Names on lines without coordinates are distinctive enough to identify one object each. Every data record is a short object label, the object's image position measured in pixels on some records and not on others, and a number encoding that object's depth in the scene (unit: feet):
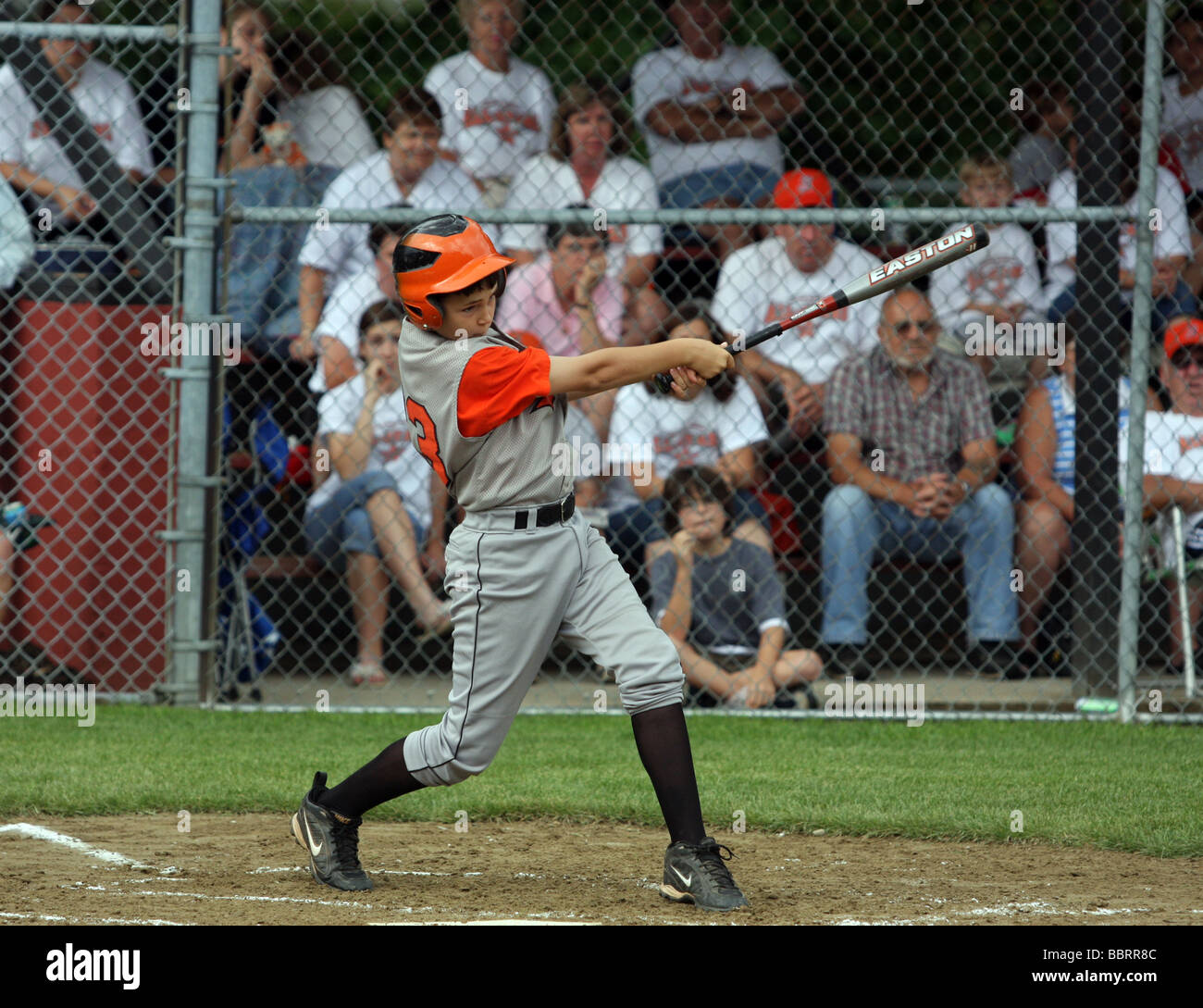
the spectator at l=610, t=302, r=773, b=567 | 41.50
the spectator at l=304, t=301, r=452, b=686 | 41.34
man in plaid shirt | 41.04
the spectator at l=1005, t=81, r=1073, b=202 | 48.29
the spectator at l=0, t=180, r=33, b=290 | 41.47
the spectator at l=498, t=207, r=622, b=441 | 43.06
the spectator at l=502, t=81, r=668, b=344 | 44.24
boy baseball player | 22.59
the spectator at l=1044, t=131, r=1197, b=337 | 45.37
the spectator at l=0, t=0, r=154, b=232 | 43.01
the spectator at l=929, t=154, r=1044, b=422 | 45.14
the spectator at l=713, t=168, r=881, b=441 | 43.86
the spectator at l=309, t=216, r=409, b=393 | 43.09
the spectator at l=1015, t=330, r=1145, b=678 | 42.57
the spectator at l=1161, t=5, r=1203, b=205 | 46.91
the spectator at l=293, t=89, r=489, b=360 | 44.24
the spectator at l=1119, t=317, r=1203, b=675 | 42.63
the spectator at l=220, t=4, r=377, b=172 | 46.21
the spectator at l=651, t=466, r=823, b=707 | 40.09
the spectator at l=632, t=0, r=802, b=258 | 46.85
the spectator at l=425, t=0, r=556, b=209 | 46.06
